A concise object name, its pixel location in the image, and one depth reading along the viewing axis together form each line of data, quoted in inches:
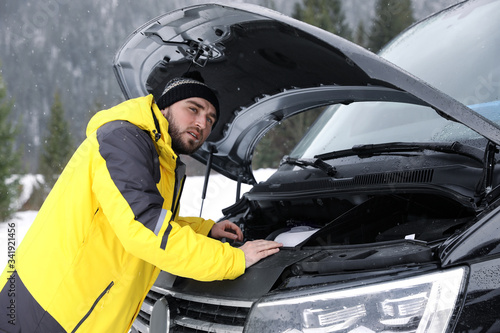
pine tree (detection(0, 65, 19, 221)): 615.8
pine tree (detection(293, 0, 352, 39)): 1224.5
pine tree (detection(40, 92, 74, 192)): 1280.1
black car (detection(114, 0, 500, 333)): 48.3
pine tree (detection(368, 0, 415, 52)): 1171.5
